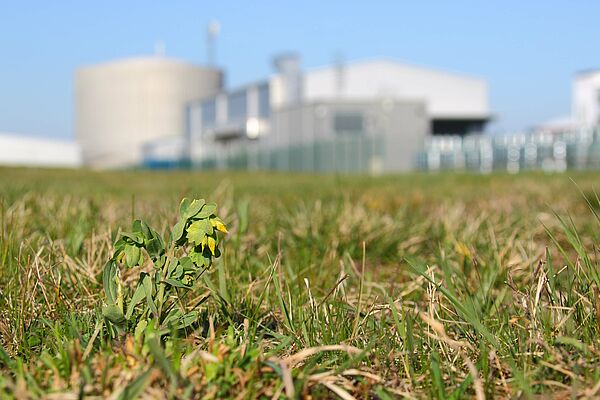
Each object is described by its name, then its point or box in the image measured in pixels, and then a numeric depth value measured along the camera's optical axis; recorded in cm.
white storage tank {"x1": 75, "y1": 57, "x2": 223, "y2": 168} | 6631
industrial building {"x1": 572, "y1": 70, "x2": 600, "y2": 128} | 5041
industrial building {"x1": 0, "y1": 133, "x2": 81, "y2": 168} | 6259
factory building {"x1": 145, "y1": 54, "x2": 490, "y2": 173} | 3781
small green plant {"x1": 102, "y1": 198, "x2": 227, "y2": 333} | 154
